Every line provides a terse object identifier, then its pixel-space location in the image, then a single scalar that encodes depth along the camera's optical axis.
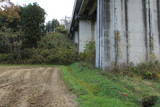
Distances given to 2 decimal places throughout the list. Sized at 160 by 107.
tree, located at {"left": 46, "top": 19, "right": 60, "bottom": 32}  41.31
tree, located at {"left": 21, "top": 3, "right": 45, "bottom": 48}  21.84
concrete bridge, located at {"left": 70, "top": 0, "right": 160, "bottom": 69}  9.27
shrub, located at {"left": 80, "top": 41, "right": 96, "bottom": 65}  14.31
